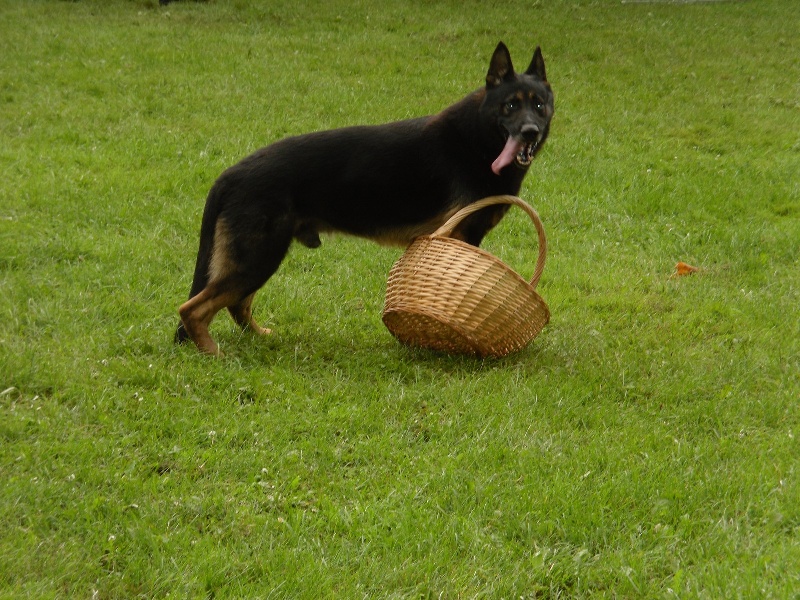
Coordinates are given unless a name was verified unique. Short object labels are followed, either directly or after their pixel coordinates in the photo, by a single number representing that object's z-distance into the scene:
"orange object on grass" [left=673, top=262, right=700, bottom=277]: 7.23
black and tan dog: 5.46
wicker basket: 5.26
